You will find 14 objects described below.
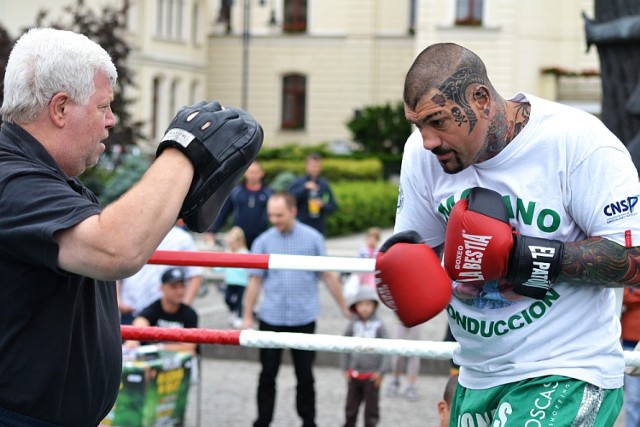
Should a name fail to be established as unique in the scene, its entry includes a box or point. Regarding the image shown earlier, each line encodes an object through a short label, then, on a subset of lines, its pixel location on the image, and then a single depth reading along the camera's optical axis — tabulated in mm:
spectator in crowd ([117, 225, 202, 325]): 7895
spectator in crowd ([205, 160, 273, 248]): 12664
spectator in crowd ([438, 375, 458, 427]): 4547
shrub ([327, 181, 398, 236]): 21719
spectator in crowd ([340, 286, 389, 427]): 7426
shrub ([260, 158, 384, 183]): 27703
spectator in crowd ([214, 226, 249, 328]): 11564
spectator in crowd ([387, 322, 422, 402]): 8852
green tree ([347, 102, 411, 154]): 37562
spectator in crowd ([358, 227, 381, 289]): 10891
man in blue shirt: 7707
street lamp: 38000
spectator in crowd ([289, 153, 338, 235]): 13109
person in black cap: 7277
